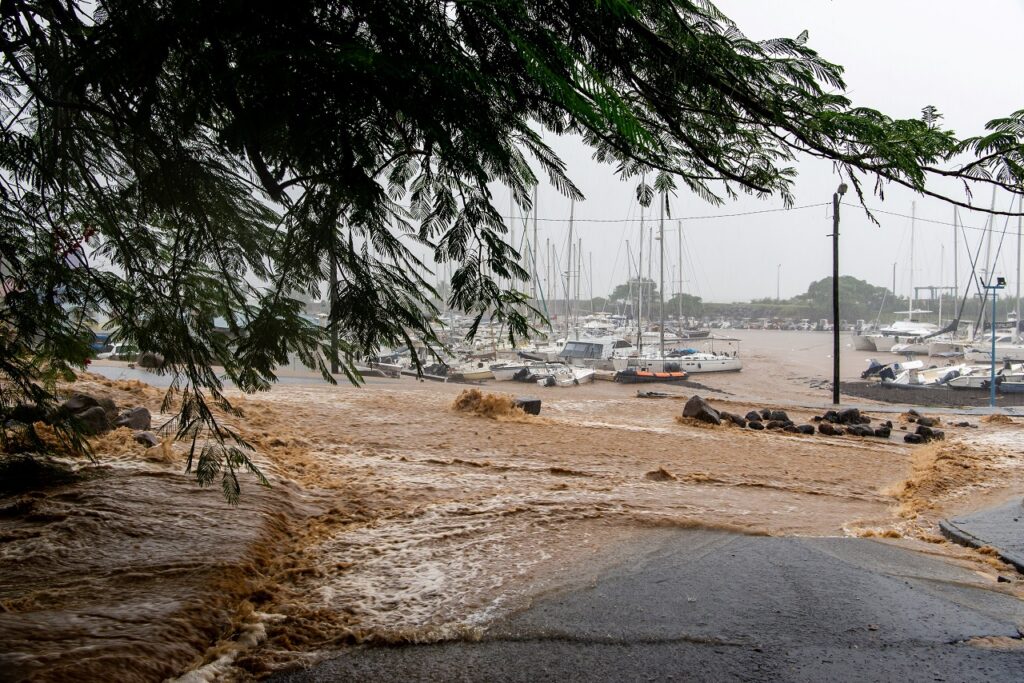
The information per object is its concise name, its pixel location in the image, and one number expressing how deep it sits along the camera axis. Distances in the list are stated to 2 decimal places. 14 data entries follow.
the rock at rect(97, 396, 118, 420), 9.30
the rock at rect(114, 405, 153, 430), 9.38
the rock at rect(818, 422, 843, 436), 15.21
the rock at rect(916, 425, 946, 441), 14.55
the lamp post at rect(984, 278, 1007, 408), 19.19
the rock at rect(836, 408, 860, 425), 16.48
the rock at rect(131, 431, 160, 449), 8.52
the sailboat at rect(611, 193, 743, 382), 36.62
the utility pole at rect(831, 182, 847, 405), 22.75
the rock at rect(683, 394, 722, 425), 15.85
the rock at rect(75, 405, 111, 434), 8.66
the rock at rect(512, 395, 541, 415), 15.85
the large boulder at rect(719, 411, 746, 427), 15.60
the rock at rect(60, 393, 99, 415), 8.74
